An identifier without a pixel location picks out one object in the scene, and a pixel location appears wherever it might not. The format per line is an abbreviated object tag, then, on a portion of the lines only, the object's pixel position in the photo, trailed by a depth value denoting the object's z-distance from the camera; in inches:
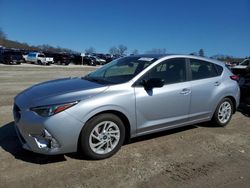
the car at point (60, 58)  1205.3
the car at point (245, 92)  214.7
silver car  106.8
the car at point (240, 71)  247.9
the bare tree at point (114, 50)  2911.7
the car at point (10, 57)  994.4
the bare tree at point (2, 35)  3194.7
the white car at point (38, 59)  1120.8
